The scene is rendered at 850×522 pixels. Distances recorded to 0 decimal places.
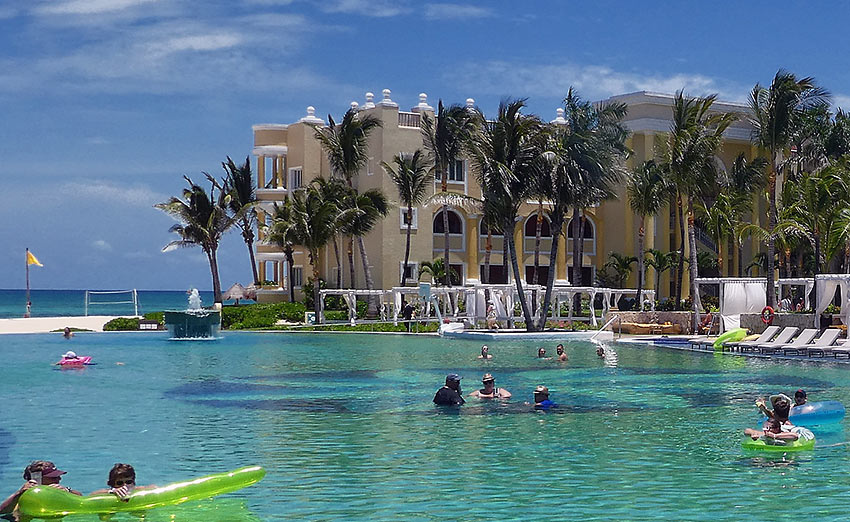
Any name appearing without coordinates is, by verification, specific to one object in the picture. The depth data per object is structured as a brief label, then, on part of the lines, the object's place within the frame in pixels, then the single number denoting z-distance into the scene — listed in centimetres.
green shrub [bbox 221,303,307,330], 4825
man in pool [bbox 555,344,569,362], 2975
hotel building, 5625
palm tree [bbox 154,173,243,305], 5422
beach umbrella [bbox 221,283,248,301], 6206
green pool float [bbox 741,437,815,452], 1485
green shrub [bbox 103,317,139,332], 4681
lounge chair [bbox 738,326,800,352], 3253
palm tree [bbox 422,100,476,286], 5122
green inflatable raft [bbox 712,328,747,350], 3447
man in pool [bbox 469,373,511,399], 2062
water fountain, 4159
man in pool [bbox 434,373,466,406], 1964
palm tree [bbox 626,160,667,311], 4859
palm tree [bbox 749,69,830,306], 4000
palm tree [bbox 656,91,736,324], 4303
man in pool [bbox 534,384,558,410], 1962
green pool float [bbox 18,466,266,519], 1109
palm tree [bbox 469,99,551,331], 4016
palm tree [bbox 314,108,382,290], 5178
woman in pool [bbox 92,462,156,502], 1134
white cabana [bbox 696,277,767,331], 3912
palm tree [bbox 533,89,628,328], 4078
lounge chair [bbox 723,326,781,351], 3338
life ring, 3619
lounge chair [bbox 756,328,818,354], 3159
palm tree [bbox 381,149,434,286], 5150
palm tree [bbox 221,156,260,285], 5975
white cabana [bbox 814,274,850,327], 3339
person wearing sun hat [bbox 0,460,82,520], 1124
